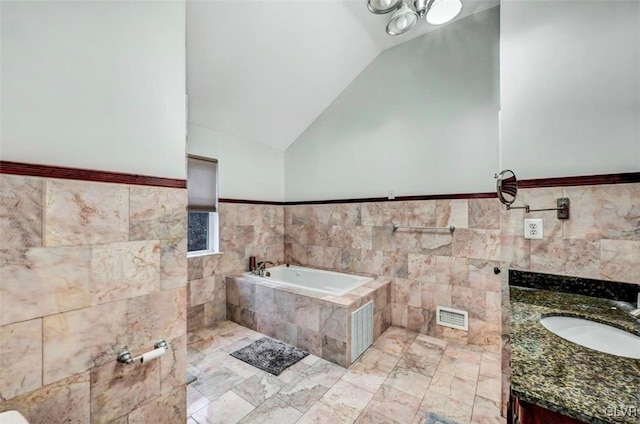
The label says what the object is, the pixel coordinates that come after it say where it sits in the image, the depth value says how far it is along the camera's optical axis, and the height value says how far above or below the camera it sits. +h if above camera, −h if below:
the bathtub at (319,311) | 2.32 -1.00
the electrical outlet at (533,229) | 1.53 -0.09
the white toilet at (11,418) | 0.80 -0.64
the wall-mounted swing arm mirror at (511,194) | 1.46 +0.13
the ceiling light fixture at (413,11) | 2.05 +1.70
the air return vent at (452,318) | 2.62 -1.09
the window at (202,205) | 2.97 +0.12
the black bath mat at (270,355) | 2.25 -1.34
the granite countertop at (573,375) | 0.60 -0.45
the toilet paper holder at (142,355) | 1.16 -0.65
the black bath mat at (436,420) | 1.64 -1.34
